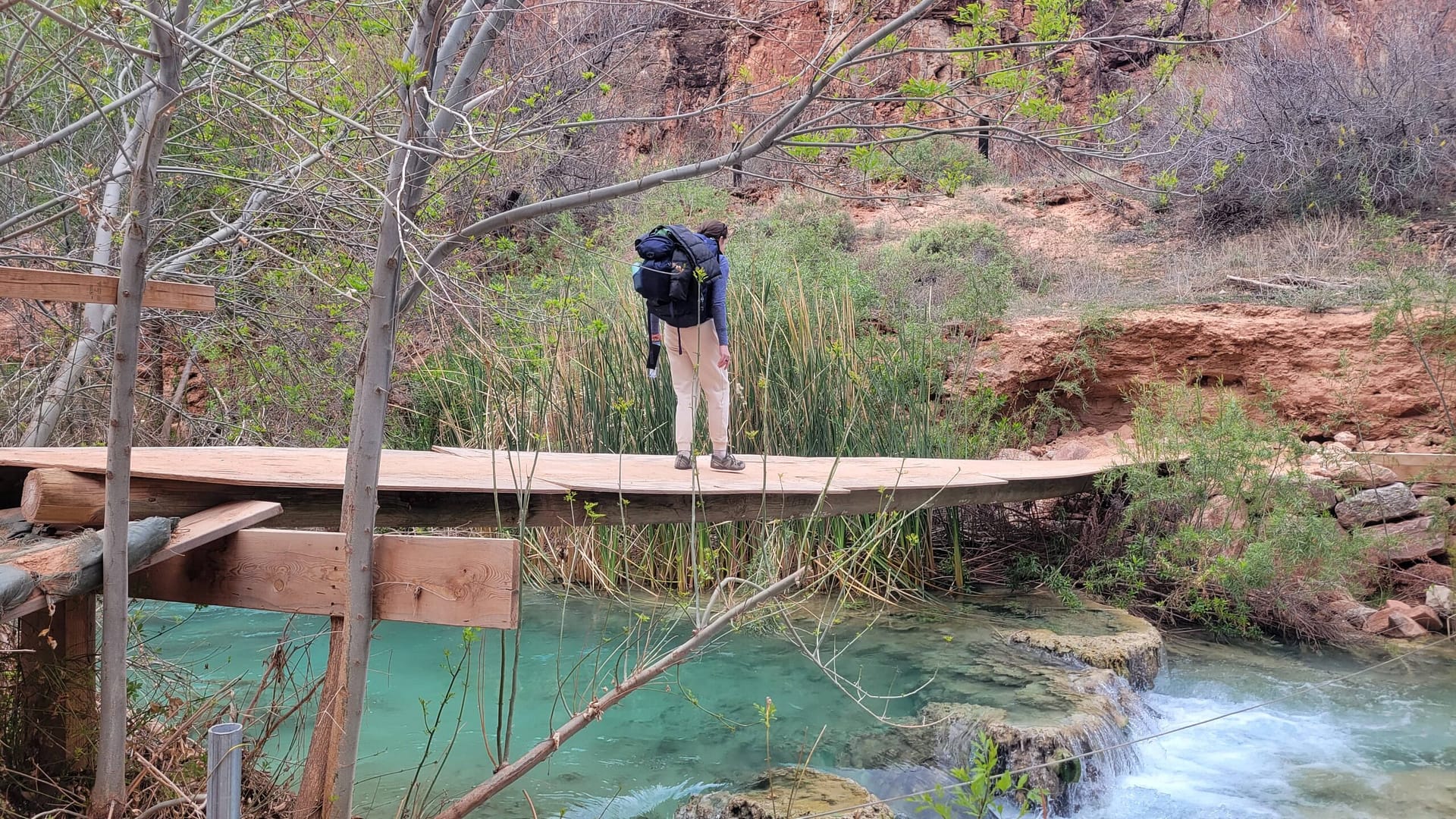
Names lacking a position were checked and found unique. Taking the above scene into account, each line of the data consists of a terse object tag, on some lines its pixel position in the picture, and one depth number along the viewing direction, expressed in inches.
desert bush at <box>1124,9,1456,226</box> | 363.3
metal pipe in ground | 65.2
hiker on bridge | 166.1
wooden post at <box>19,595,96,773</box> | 96.9
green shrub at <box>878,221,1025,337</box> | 297.9
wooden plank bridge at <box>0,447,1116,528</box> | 108.7
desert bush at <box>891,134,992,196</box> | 444.1
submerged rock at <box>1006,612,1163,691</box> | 183.8
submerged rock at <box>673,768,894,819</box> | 122.6
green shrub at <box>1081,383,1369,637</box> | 205.9
